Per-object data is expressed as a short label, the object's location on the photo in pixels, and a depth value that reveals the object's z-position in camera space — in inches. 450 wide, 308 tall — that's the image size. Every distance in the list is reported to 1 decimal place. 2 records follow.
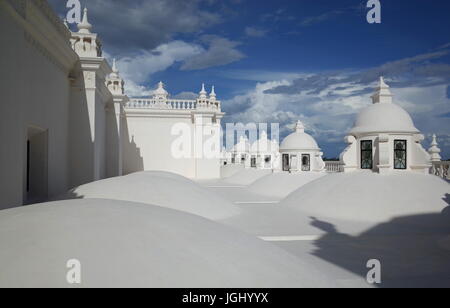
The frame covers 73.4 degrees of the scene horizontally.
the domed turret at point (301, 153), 760.3
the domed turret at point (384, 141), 436.8
